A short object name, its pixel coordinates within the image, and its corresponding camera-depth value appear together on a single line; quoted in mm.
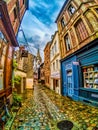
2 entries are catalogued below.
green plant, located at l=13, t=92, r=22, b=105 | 6620
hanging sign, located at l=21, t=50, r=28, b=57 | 13484
